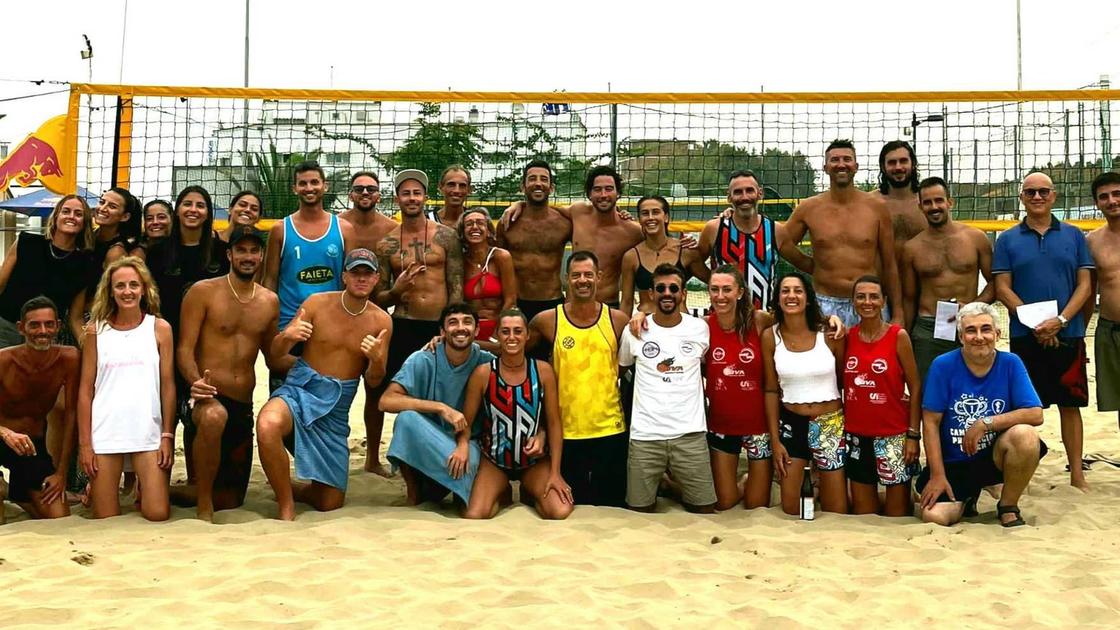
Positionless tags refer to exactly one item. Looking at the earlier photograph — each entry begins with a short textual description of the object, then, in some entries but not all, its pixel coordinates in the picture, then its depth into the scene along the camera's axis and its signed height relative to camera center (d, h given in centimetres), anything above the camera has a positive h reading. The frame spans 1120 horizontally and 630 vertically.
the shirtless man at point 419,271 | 589 +53
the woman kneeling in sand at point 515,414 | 511 -24
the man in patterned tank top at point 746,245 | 593 +70
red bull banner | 710 +144
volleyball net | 738 +196
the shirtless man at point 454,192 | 612 +101
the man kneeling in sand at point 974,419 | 490 -22
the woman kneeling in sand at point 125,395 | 493 -17
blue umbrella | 1781 +266
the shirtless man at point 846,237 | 593 +75
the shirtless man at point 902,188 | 609 +108
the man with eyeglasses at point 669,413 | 518 -22
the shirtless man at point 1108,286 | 578 +48
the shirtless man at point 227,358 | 503 +2
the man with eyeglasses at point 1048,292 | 574 +44
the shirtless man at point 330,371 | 511 -4
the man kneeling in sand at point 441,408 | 510 -21
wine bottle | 507 -63
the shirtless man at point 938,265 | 580 +59
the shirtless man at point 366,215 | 598 +86
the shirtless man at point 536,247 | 623 +71
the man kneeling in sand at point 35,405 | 489 -22
